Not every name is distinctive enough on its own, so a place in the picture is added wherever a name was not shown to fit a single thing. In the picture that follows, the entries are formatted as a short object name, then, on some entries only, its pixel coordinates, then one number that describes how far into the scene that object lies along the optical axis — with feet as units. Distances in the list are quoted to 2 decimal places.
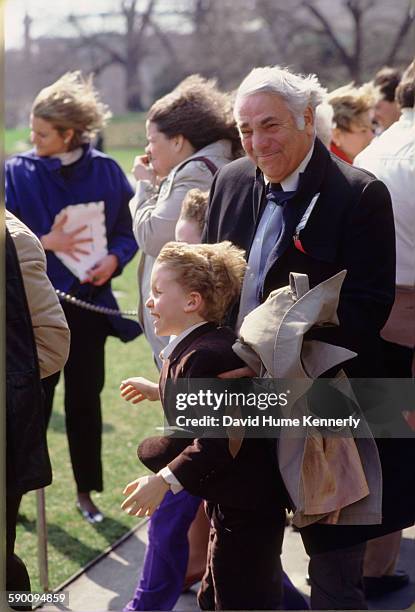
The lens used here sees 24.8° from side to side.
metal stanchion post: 11.75
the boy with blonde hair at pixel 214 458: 7.81
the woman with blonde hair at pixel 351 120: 14.92
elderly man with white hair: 8.26
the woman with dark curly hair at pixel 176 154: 11.30
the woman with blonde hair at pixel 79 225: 14.11
